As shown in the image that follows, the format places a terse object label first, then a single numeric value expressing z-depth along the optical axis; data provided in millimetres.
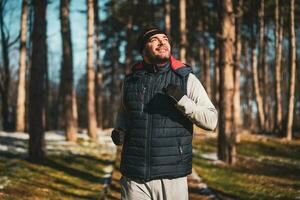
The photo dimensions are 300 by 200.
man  3496
